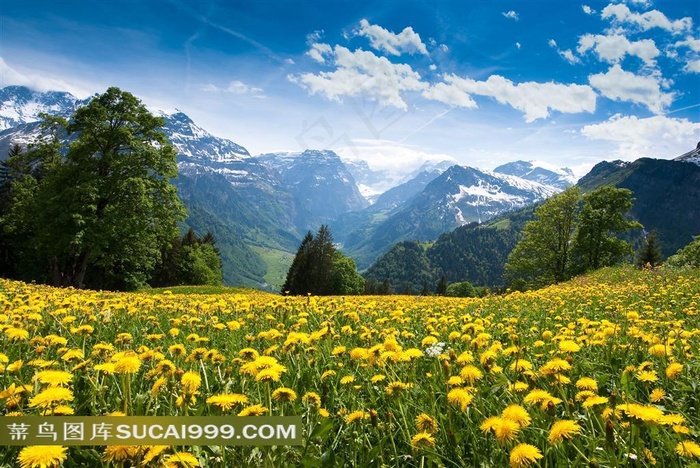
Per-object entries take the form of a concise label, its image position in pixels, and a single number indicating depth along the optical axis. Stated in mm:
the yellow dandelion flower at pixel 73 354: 2904
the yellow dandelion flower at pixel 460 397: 2342
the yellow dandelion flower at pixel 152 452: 1547
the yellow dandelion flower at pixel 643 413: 1741
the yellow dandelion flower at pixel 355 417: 2389
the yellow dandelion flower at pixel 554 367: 2512
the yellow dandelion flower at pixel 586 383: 2408
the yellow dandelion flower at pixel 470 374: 2586
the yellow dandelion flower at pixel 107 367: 2559
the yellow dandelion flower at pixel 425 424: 2193
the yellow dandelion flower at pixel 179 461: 1568
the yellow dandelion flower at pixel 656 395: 2541
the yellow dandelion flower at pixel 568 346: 2988
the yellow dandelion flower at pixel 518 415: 1883
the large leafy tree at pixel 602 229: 39562
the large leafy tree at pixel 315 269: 74375
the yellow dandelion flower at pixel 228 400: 2145
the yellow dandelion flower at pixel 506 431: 1819
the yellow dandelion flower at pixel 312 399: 2676
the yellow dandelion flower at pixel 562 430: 1797
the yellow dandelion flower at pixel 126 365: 2270
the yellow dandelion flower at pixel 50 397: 2002
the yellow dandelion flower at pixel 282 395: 2320
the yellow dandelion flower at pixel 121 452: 1600
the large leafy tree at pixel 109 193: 28531
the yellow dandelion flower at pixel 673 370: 2497
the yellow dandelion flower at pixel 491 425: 1935
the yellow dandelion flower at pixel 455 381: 2717
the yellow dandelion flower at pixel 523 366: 2837
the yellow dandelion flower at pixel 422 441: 2009
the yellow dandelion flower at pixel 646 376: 2545
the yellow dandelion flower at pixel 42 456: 1621
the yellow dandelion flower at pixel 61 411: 2117
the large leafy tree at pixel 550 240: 43094
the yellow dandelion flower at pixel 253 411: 2072
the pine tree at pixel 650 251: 63219
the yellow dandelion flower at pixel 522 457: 1660
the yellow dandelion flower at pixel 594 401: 2076
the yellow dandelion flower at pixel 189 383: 2346
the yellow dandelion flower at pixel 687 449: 1679
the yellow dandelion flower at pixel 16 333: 3354
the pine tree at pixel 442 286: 115000
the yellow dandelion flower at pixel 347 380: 2929
